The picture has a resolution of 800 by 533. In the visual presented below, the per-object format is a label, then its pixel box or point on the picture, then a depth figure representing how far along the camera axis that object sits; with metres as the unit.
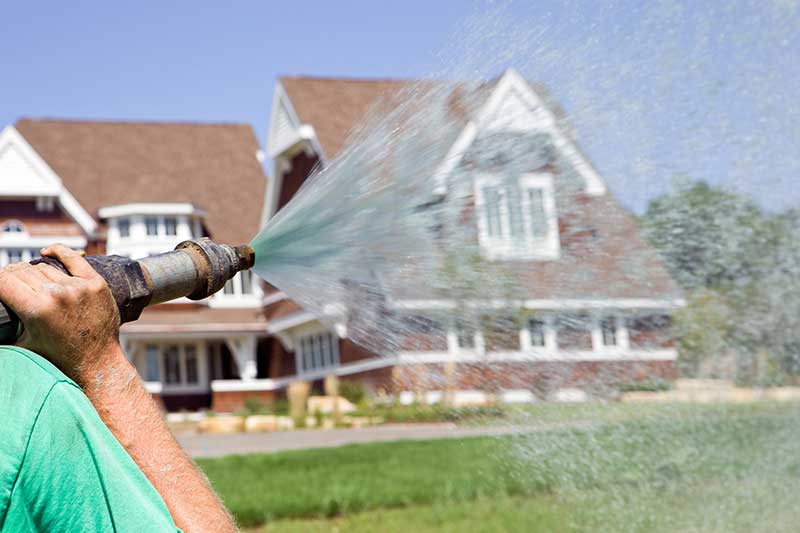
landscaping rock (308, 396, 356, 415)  27.16
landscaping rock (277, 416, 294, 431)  24.33
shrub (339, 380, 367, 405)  29.16
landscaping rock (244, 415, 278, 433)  24.41
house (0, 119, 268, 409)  35.25
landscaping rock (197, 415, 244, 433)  25.06
